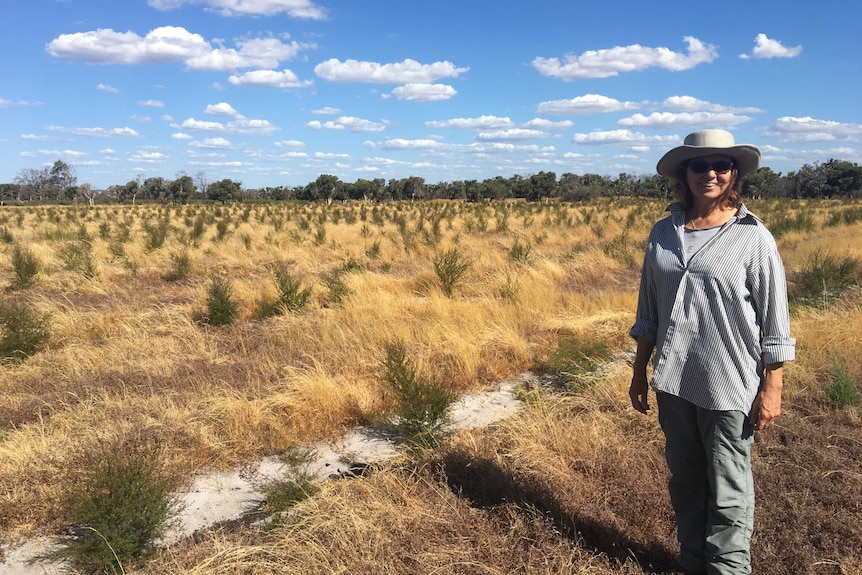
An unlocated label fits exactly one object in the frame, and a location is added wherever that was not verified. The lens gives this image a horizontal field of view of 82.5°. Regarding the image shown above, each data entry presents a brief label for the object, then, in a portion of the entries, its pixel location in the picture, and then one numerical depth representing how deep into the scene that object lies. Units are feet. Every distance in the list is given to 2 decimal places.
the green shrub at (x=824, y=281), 26.51
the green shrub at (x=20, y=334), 18.49
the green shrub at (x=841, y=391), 13.42
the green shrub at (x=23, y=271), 31.78
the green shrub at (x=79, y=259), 33.78
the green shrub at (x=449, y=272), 29.74
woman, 6.84
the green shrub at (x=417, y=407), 12.87
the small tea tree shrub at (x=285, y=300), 25.30
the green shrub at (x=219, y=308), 23.67
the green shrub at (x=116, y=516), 8.68
